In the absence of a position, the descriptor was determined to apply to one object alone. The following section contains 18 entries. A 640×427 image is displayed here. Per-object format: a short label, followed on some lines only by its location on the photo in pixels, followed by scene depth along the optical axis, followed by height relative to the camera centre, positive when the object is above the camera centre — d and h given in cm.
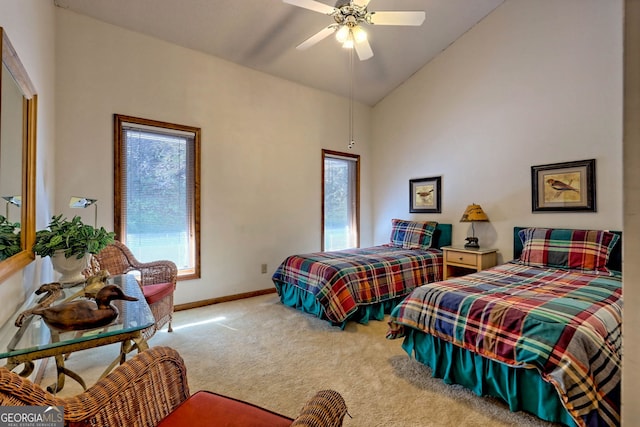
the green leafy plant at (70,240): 178 -14
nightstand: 365 -56
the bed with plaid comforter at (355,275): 307 -67
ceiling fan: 254 +167
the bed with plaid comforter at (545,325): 152 -65
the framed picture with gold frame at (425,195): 457 +29
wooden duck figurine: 126 -40
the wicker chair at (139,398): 73 -57
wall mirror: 142 +34
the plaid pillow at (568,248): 287 -34
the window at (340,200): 504 +23
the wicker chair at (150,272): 262 -52
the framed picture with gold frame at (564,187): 319 +28
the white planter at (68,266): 183 -30
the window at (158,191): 328 +27
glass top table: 112 -47
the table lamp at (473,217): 384 -4
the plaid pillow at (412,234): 434 -28
